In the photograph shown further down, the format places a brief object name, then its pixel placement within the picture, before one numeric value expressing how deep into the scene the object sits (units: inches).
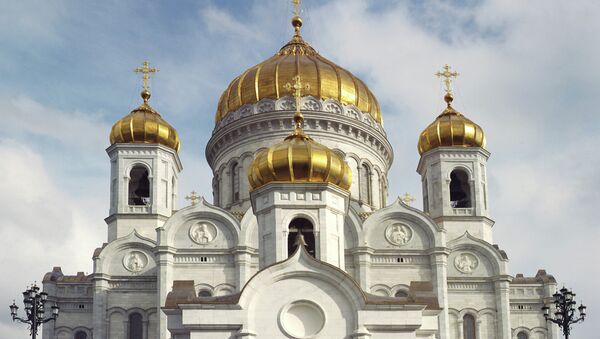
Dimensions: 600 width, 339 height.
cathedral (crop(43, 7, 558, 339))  1063.6
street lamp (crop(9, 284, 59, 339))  953.5
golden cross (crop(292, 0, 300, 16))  1705.7
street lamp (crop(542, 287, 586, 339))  959.0
